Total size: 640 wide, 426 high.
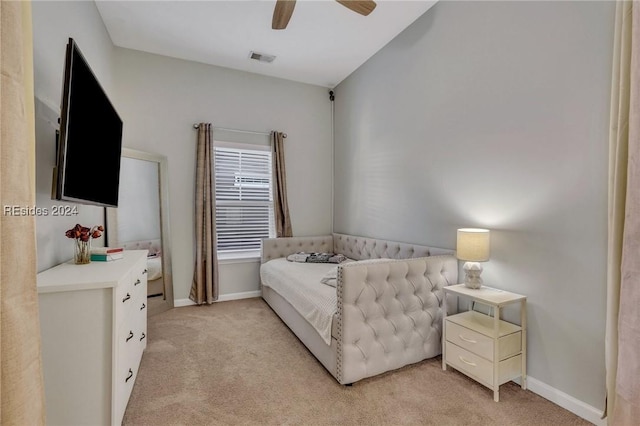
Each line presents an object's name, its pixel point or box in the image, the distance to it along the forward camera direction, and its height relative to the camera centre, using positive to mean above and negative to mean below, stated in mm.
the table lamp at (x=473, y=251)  2184 -324
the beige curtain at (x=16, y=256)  688 -127
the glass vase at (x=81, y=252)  1866 -302
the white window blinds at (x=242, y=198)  4117 +100
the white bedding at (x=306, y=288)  2268 -764
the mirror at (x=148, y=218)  3211 -159
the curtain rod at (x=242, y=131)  3889 +1004
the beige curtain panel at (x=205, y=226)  3816 -271
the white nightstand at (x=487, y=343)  1933 -920
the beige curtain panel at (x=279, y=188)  4266 +241
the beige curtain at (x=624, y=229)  1362 -101
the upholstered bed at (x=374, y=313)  2045 -801
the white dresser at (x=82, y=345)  1355 -657
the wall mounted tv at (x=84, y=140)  1427 +367
